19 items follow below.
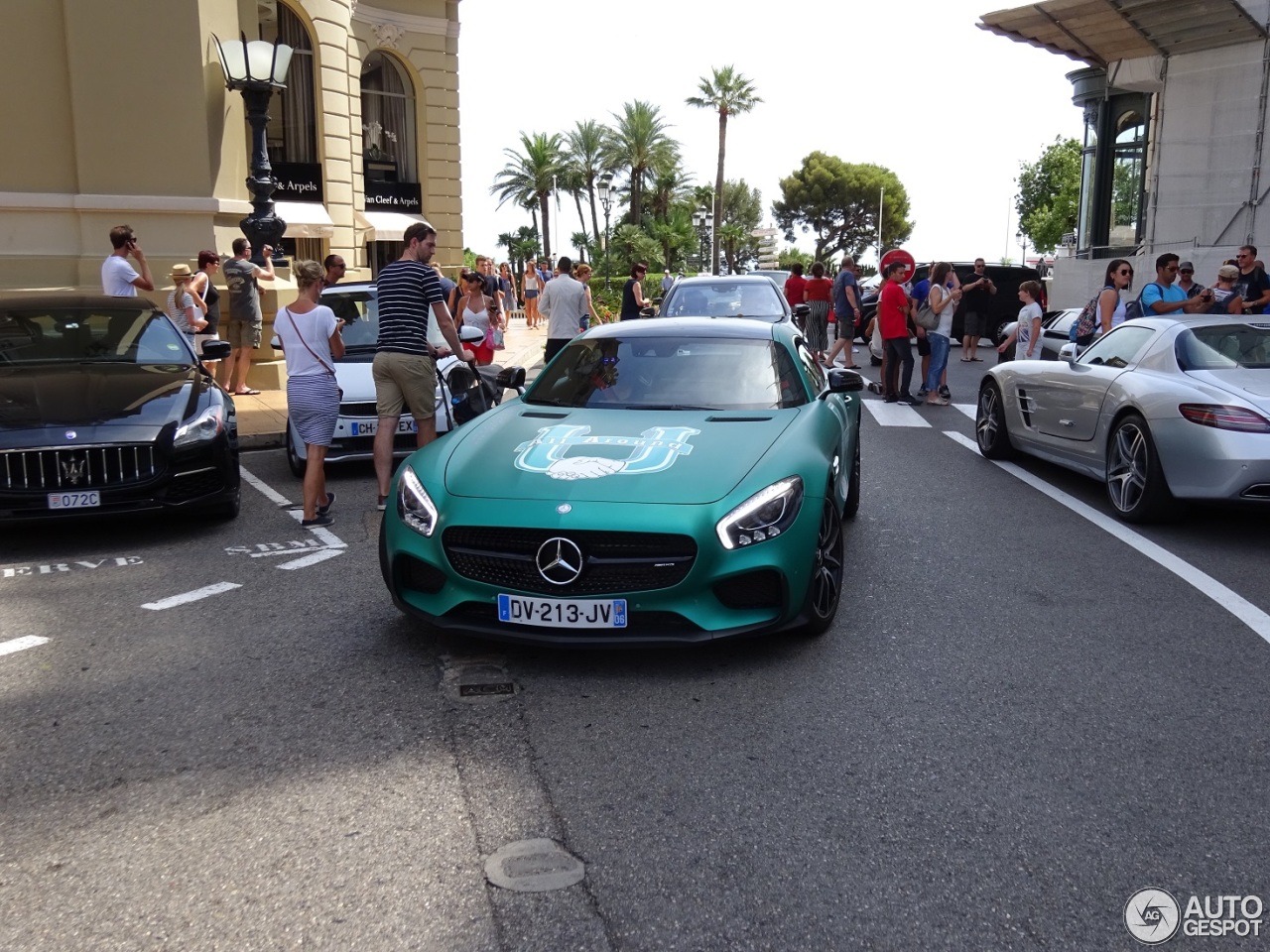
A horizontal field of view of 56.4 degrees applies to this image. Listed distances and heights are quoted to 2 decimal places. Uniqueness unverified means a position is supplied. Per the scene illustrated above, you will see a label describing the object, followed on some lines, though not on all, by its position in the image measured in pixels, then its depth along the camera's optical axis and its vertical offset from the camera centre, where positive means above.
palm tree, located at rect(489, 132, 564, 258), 71.56 +5.56
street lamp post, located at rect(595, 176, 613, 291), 44.98 +2.56
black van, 26.19 -0.68
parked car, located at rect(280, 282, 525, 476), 9.37 -1.22
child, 15.20 -0.73
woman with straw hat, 12.34 -0.44
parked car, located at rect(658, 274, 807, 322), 15.58 -0.43
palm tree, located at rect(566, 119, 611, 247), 69.69 +6.90
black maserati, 6.80 -0.91
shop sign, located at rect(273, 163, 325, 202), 23.08 +1.62
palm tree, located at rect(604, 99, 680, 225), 67.56 +6.88
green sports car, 4.58 -1.02
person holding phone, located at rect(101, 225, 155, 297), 11.46 -0.04
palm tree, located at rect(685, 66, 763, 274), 66.25 +9.49
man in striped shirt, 7.64 -0.47
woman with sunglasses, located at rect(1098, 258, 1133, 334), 10.98 -0.20
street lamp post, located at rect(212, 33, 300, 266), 14.10 +2.07
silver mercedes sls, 7.00 -0.93
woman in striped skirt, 7.39 -0.63
